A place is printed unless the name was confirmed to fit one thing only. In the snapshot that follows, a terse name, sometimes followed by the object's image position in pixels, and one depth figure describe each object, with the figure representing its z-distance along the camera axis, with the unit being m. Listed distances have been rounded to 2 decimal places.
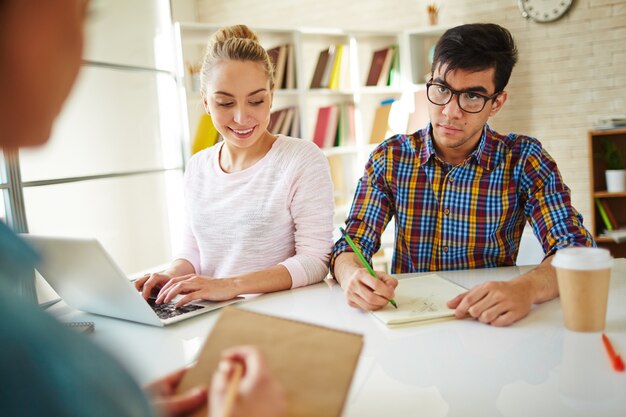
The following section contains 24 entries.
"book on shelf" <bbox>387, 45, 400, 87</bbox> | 4.45
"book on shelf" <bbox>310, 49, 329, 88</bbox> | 4.11
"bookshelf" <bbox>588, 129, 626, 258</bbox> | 3.85
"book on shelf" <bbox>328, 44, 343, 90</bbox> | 4.13
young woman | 1.63
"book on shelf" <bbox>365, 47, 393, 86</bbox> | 4.42
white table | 0.80
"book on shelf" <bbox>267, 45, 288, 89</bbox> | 3.88
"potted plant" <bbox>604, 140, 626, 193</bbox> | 3.76
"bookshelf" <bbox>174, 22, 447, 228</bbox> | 3.83
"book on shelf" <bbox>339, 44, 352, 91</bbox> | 4.20
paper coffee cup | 1.04
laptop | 1.12
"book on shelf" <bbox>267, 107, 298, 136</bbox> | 3.90
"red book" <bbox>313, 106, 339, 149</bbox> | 4.11
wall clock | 4.06
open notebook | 1.16
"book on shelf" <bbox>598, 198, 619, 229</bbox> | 3.89
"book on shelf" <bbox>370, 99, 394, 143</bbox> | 4.36
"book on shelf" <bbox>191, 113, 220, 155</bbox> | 3.76
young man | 1.63
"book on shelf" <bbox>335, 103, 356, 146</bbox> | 4.23
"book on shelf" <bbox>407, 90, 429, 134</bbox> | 4.27
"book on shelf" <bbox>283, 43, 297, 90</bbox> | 3.92
